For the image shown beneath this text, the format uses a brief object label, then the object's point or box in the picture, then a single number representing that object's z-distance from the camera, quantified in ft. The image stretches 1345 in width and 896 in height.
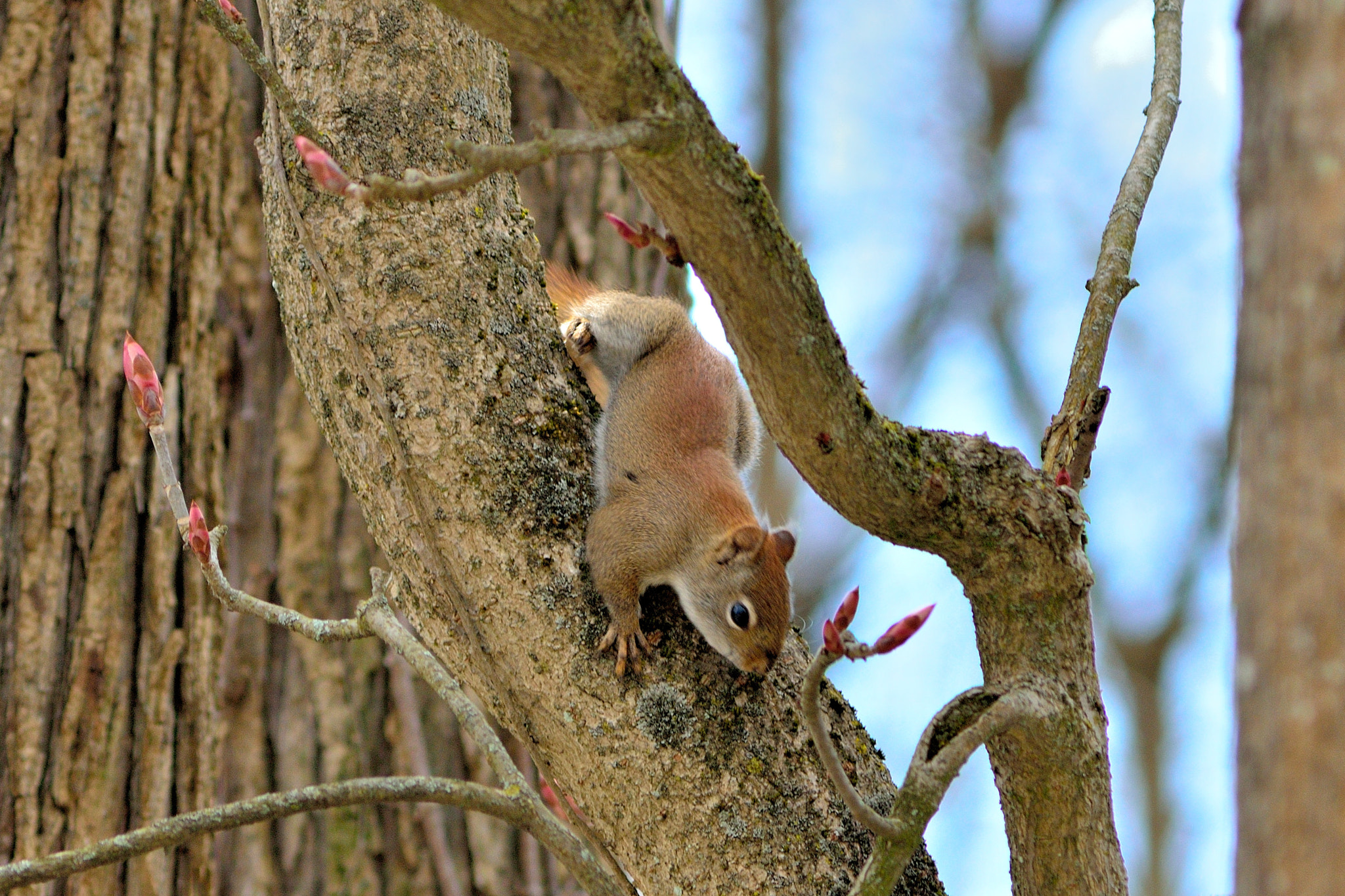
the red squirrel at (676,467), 14.32
